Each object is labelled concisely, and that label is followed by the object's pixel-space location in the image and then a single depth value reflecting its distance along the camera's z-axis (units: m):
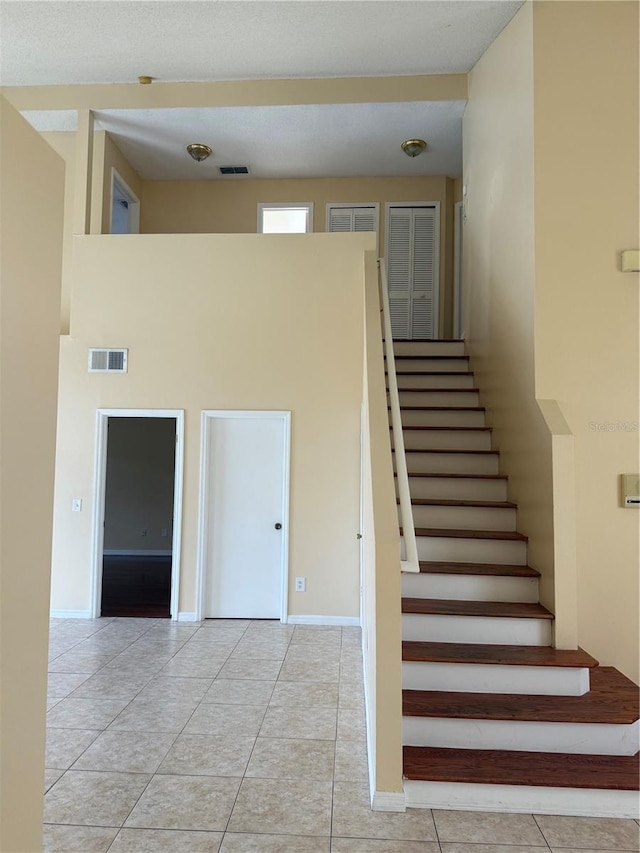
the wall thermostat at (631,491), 3.59
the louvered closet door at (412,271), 7.08
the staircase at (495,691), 2.50
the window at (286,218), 7.32
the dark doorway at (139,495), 8.97
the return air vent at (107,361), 5.38
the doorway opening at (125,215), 7.15
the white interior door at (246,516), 5.28
